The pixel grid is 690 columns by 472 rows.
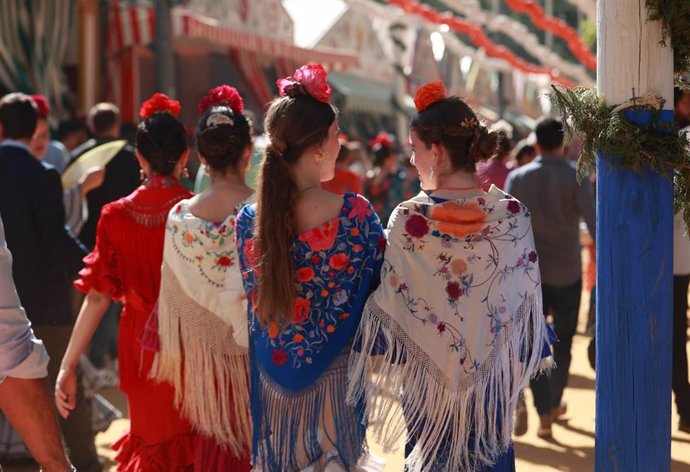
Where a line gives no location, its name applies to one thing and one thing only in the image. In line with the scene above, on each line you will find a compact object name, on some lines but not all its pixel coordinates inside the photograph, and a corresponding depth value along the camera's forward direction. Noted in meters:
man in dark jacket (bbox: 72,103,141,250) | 8.46
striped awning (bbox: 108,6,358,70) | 14.66
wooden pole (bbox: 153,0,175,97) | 11.88
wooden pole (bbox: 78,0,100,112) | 14.42
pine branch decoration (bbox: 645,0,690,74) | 4.00
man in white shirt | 3.95
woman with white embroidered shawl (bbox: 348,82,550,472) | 3.89
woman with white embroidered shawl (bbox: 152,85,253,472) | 4.69
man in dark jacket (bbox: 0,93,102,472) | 5.98
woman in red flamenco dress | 4.91
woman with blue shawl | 3.87
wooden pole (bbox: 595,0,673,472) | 4.04
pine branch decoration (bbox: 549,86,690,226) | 4.00
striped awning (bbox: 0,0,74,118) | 13.10
